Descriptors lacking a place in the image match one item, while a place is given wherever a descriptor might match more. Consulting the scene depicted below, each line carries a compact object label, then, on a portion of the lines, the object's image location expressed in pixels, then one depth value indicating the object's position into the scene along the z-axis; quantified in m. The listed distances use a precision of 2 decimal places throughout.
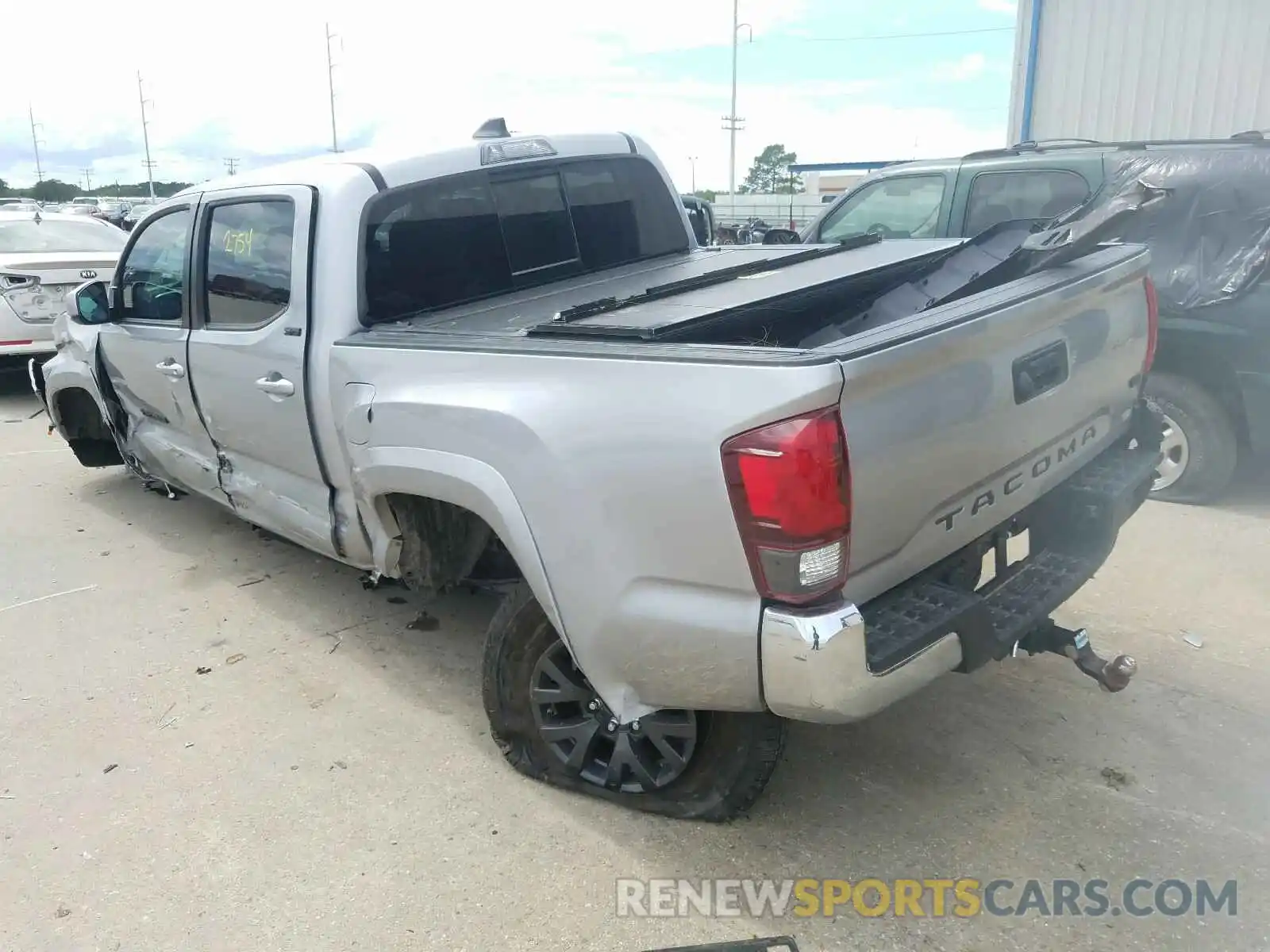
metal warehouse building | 7.82
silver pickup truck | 2.20
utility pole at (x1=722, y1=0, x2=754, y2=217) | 43.22
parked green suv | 5.07
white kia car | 8.45
